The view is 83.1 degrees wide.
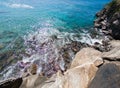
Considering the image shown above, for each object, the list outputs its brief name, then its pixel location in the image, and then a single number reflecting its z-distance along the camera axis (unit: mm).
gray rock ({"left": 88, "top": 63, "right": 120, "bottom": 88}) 3682
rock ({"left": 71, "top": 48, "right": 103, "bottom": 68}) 5094
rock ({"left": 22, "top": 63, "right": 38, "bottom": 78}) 5945
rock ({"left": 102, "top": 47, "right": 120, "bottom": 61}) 4481
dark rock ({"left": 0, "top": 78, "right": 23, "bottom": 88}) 5130
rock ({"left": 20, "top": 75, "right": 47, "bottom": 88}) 5078
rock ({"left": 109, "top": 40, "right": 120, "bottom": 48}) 8864
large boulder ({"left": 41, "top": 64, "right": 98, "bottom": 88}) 4210
